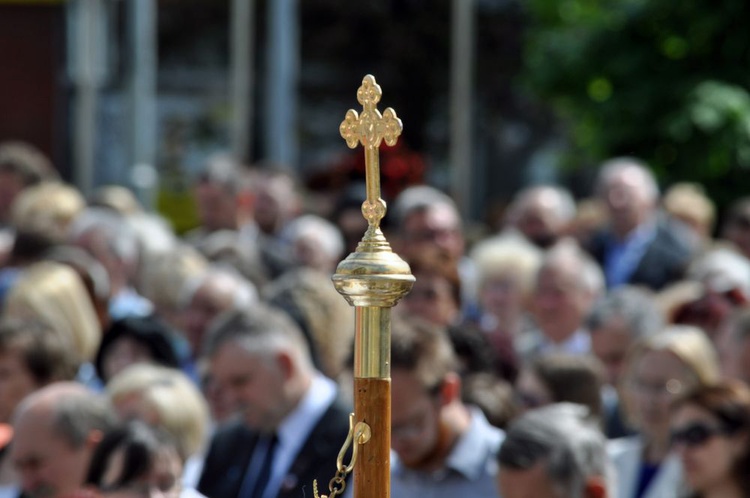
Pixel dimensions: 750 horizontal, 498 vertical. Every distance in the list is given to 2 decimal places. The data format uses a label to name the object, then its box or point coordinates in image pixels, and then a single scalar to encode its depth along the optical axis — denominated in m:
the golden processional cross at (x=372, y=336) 6.05
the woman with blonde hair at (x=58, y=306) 15.48
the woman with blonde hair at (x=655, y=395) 12.55
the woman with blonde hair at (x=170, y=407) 12.30
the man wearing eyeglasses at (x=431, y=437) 11.68
